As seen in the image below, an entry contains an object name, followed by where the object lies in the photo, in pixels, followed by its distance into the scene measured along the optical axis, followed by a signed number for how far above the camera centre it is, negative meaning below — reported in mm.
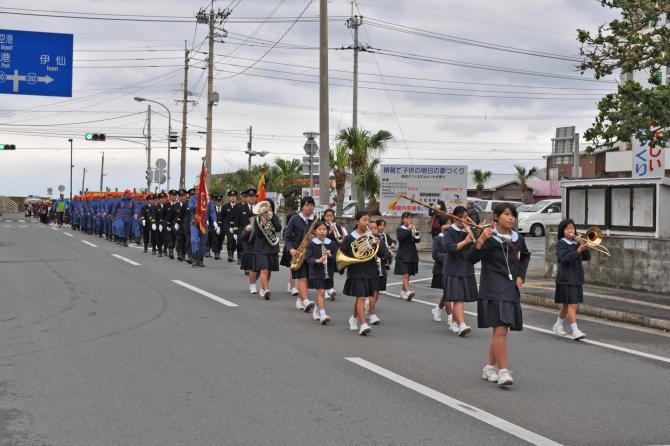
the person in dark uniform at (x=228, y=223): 19927 -151
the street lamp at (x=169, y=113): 43719 +6272
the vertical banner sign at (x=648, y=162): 16703 +1383
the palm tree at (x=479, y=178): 63125 +3593
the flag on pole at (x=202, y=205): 19531 +297
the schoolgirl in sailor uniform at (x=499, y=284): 7102 -556
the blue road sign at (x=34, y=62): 24281 +4683
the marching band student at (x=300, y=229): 11930 -162
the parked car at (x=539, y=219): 36875 +246
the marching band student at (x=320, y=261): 10695 -573
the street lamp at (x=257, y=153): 45388 +3840
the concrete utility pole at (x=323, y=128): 22891 +2649
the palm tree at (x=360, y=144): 30516 +2966
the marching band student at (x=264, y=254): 13312 -608
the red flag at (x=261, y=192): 15843 +523
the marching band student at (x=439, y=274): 10586 -791
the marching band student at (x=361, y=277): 9695 -698
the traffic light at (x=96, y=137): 45256 +4485
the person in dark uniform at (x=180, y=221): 21594 -135
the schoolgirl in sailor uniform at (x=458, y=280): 9758 -739
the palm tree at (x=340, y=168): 30594 +1997
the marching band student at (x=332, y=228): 11273 -121
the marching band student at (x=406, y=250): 12922 -482
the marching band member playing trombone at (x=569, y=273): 10117 -622
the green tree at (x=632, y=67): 11859 +2511
